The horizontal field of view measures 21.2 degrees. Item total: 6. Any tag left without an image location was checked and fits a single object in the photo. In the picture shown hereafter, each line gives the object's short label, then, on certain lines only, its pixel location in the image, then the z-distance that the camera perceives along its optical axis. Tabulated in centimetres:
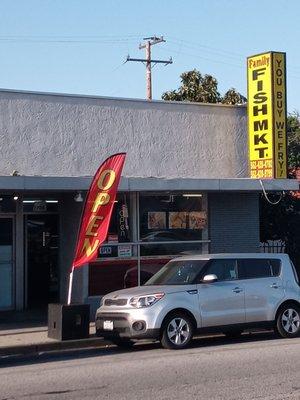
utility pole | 3978
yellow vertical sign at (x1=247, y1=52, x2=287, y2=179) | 1891
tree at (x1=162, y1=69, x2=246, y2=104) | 2966
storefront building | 1756
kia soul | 1349
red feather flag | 1526
